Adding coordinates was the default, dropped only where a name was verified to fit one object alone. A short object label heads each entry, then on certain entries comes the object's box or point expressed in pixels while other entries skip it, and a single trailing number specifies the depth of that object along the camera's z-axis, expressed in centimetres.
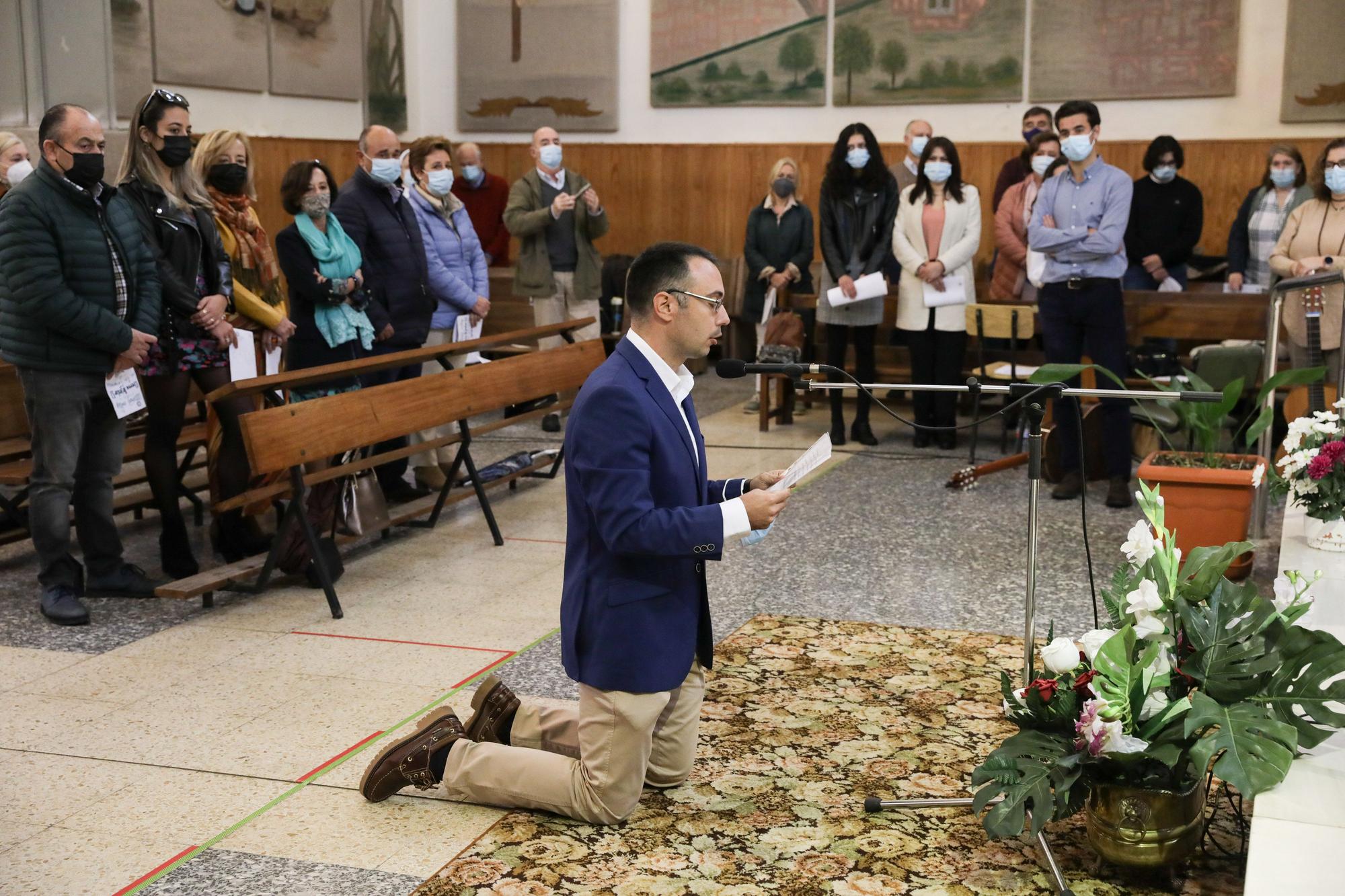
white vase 456
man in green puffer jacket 456
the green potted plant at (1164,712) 277
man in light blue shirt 636
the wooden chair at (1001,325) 742
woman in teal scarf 581
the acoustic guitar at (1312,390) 592
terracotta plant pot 516
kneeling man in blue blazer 299
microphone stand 304
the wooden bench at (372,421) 465
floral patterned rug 291
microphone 310
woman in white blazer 788
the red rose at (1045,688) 294
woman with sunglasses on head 504
